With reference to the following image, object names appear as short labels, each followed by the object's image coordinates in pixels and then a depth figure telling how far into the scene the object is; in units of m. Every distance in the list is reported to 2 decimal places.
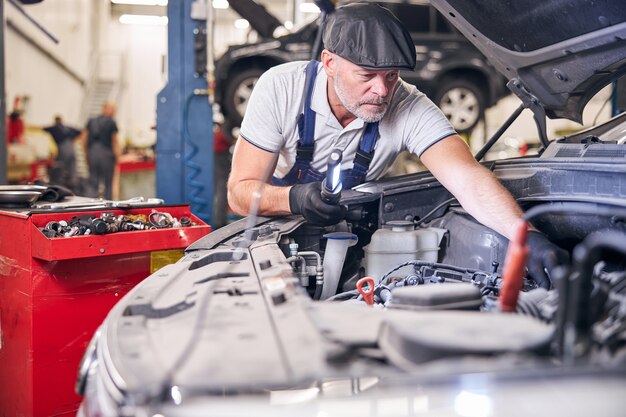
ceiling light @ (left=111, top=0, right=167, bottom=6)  14.84
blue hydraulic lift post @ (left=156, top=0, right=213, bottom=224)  4.32
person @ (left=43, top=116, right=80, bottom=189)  9.52
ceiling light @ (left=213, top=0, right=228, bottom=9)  13.86
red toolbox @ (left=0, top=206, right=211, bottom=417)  2.26
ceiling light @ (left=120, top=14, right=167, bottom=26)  16.01
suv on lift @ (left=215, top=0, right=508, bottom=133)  7.17
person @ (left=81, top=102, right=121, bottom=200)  8.62
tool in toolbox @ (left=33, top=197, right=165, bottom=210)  2.47
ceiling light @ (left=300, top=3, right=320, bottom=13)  13.34
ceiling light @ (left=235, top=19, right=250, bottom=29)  16.82
